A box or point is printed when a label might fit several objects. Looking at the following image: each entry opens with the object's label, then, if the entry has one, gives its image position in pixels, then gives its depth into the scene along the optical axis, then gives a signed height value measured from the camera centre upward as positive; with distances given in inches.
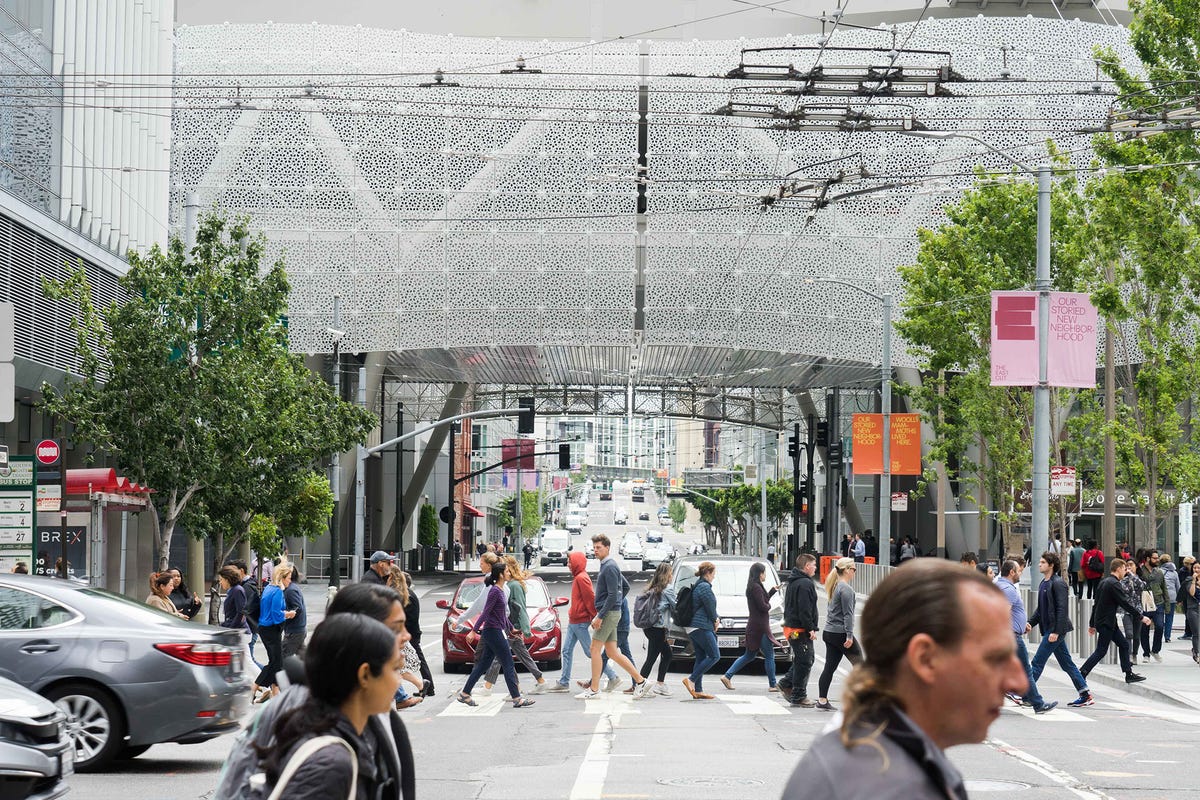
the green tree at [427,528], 3053.6 -153.9
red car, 889.5 -101.4
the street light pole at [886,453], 1562.5 -2.2
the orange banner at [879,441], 1649.9 +9.9
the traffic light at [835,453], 2297.0 -4.1
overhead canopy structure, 2124.8 +348.2
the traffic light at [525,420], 1845.5 +31.9
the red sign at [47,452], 1047.6 -5.6
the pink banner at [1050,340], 954.1 +66.8
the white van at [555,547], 3529.0 -220.3
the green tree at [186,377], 1066.7 +45.1
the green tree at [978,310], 1460.4 +134.3
